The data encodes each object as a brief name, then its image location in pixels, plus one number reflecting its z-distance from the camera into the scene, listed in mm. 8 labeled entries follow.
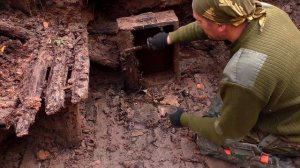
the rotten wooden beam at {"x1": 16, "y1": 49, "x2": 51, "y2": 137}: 2297
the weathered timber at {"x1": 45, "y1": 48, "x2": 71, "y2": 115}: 2369
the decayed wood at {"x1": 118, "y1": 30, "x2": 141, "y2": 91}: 2958
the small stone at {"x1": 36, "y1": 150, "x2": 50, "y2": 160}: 2750
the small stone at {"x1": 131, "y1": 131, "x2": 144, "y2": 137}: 2945
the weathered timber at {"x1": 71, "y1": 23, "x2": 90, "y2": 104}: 2418
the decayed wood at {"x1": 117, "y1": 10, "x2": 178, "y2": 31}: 2916
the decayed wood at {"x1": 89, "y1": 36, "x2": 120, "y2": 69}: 3192
